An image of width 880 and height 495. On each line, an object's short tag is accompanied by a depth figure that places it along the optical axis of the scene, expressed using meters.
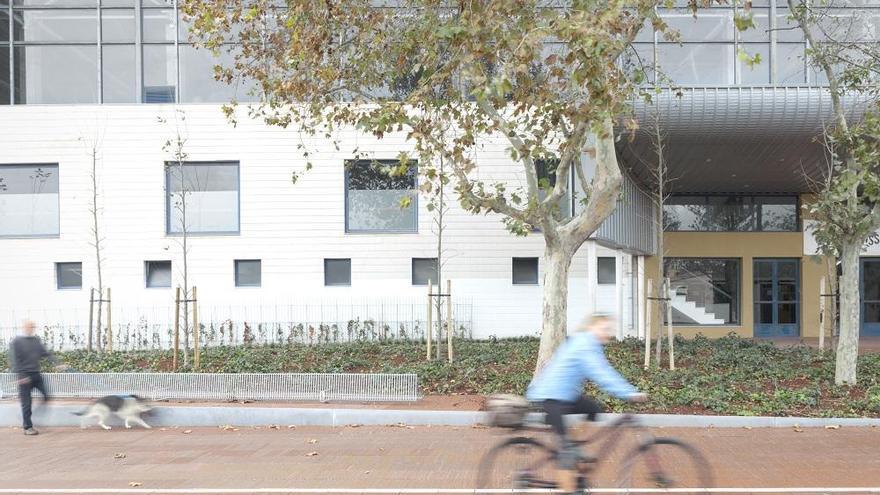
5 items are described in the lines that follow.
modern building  20.34
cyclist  5.79
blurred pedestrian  10.14
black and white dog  10.53
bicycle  5.64
